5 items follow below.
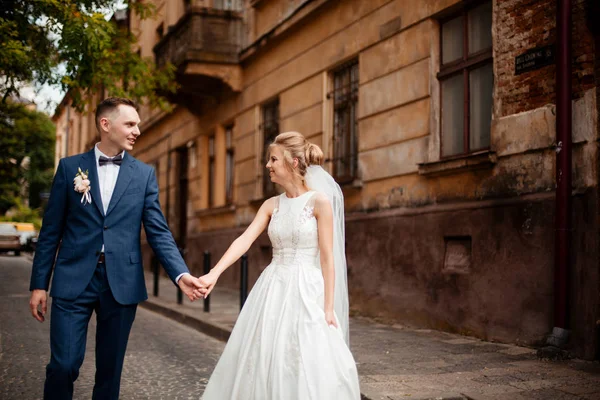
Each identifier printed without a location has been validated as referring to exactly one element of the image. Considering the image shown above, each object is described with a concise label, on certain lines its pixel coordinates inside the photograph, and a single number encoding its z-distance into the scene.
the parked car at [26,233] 43.19
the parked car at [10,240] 36.50
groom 3.83
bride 4.08
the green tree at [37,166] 63.24
